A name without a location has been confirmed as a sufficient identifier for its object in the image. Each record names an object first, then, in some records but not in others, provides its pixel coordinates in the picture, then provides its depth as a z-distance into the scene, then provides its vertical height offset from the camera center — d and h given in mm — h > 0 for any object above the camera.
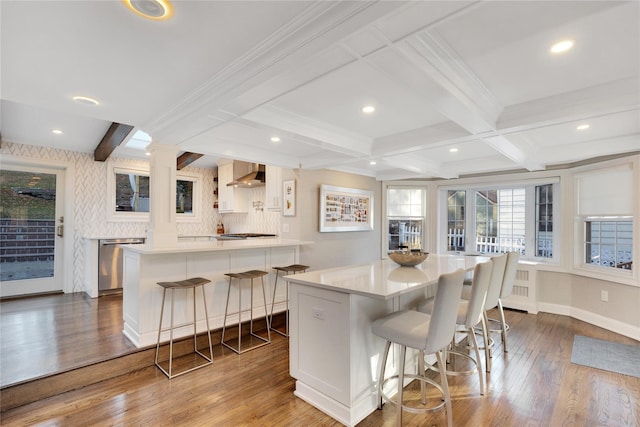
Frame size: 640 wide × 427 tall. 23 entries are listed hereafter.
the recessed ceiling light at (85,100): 2262 +871
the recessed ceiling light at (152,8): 1315 +915
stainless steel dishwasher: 4746 -783
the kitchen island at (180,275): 2951 -620
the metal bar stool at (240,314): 3251 -1112
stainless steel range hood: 5441 +700
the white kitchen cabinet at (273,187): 4797 +465
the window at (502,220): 4750 -36
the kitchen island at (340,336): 2059 -854
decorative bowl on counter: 2963 -393
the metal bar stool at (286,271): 3742 -701
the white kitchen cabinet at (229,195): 6254 +440
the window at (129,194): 5341 +397
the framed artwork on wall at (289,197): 4504 +291
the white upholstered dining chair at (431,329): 1834 -725
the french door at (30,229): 4539 -206
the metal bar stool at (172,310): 2736 -947
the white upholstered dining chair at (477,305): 2309 -682
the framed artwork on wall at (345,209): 4672 +127
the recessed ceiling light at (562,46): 1650 +946
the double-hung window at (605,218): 3707 +1
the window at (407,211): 5793 +118
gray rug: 2830 -1375
